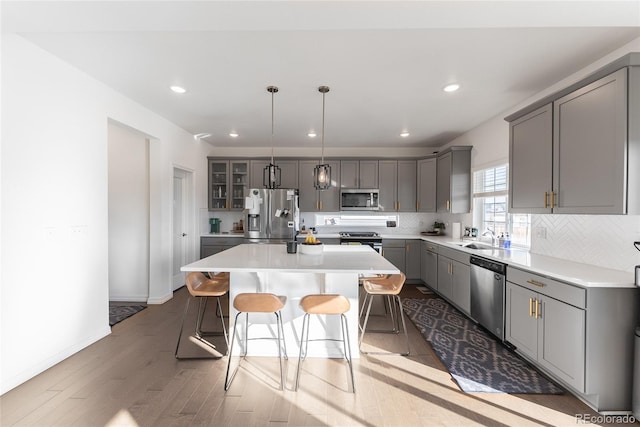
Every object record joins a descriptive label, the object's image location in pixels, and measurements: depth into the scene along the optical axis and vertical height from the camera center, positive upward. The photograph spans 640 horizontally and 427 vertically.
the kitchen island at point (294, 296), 2.72 -0.80
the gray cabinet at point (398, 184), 5.82 +0.53
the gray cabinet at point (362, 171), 5.85 +0.78
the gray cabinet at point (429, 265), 4.77 -0.92
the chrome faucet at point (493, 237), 3.79 -0.33
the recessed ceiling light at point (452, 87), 3.08 +1.31
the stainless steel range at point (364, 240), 5.43 -0.55
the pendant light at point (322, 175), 3.17 +0.38
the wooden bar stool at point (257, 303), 2.26 -0.72
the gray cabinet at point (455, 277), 3.66 -0.90
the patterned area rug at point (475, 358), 2.31 -1.35
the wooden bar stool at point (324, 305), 2.29 -0.73
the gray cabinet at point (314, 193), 5.86 +0.35
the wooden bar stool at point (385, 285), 2.79 -0.73
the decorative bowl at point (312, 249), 2.93 -0.38
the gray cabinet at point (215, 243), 5.45 -0.61
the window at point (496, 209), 3.62 +0.03
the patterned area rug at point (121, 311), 3.61 -1.34
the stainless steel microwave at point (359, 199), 5.79 +0.23
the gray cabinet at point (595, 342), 1.98 -0.89
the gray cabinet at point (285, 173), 5.85 +0.73
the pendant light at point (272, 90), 3.13 +1.31
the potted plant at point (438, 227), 5.78 -0.32
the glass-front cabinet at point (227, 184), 5.85 +0.52
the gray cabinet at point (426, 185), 5.55 +0.49
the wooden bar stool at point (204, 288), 2.68 -0.73
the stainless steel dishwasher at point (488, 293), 2.92 -0.87
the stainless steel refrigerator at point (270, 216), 5.27 -0.11
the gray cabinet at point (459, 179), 4.80 +0.52
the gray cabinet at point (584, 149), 1.96 +0.49
